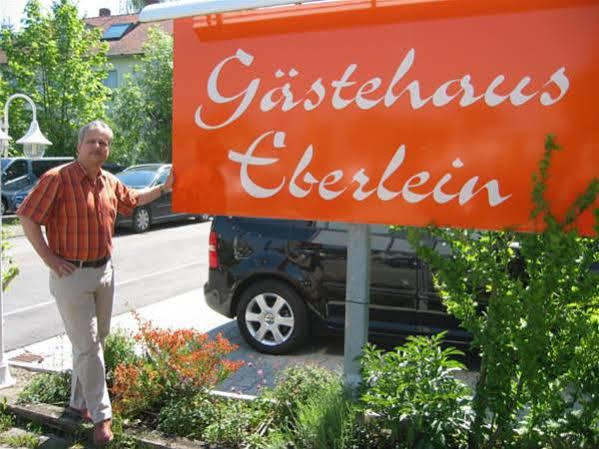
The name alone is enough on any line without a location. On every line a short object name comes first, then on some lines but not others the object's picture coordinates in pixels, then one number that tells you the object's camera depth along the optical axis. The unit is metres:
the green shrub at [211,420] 3.59
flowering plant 3.87
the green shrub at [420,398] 2.97
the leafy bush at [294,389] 3.62
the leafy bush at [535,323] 2.62
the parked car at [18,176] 18.06
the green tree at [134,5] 48.29
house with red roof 36.50
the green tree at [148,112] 25.59
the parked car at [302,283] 5.31
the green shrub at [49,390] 4.29
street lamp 4.68
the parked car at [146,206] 15.48
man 3.67
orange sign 2.81
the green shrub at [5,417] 4.08
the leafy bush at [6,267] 4.94
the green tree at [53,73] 21.19
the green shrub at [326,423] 3.09
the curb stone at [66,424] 3.62
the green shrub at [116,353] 4.30
